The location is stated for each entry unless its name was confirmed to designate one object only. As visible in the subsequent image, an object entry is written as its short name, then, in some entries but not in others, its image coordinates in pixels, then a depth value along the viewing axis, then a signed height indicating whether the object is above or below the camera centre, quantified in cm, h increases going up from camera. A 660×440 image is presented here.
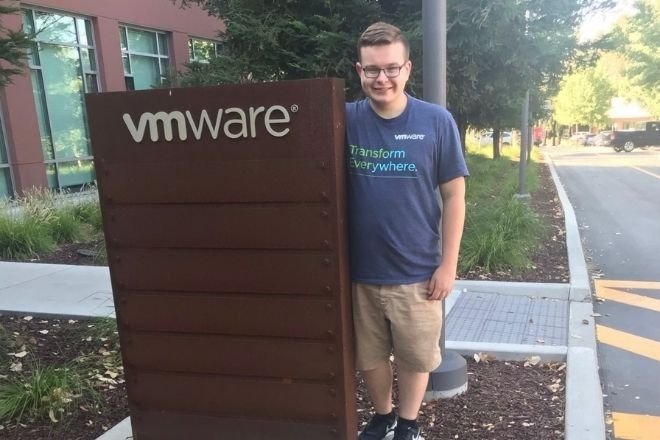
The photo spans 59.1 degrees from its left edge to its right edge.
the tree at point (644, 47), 3228 +261
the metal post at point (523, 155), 1160 -117
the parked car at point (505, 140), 4045 -293
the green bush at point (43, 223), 727 -134
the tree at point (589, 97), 5741 -9
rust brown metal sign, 219 -55
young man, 223 -39
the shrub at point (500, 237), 634 -158
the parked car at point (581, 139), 5490 -422
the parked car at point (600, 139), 4319 -356
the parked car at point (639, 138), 3712 -279
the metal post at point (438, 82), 313 +12
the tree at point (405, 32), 529 +62
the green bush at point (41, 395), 315 -148
